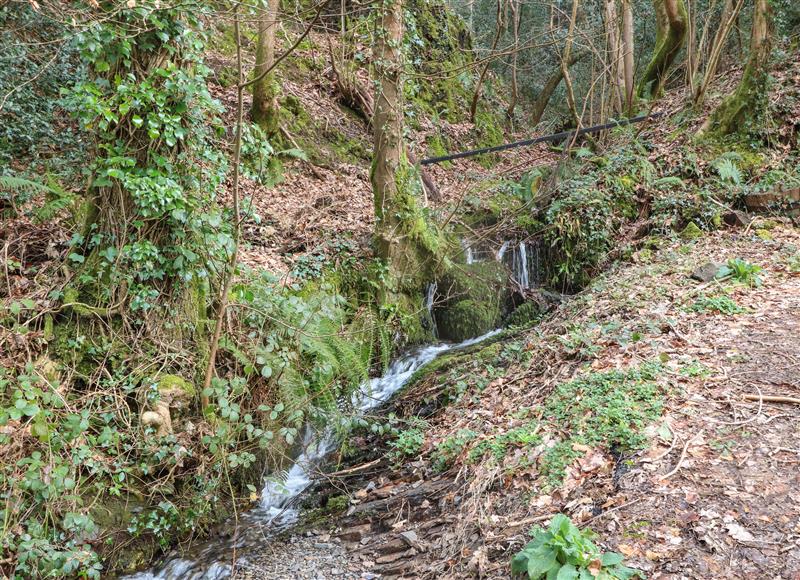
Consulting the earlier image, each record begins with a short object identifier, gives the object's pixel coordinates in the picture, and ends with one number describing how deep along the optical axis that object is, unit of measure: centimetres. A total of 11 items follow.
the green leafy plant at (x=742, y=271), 593
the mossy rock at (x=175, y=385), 463
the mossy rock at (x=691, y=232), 802
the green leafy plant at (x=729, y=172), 840
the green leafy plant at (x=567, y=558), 272
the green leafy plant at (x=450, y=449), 478
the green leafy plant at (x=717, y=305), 545
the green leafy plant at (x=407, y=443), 528
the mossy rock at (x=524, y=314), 859
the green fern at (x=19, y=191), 538
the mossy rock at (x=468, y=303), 834
